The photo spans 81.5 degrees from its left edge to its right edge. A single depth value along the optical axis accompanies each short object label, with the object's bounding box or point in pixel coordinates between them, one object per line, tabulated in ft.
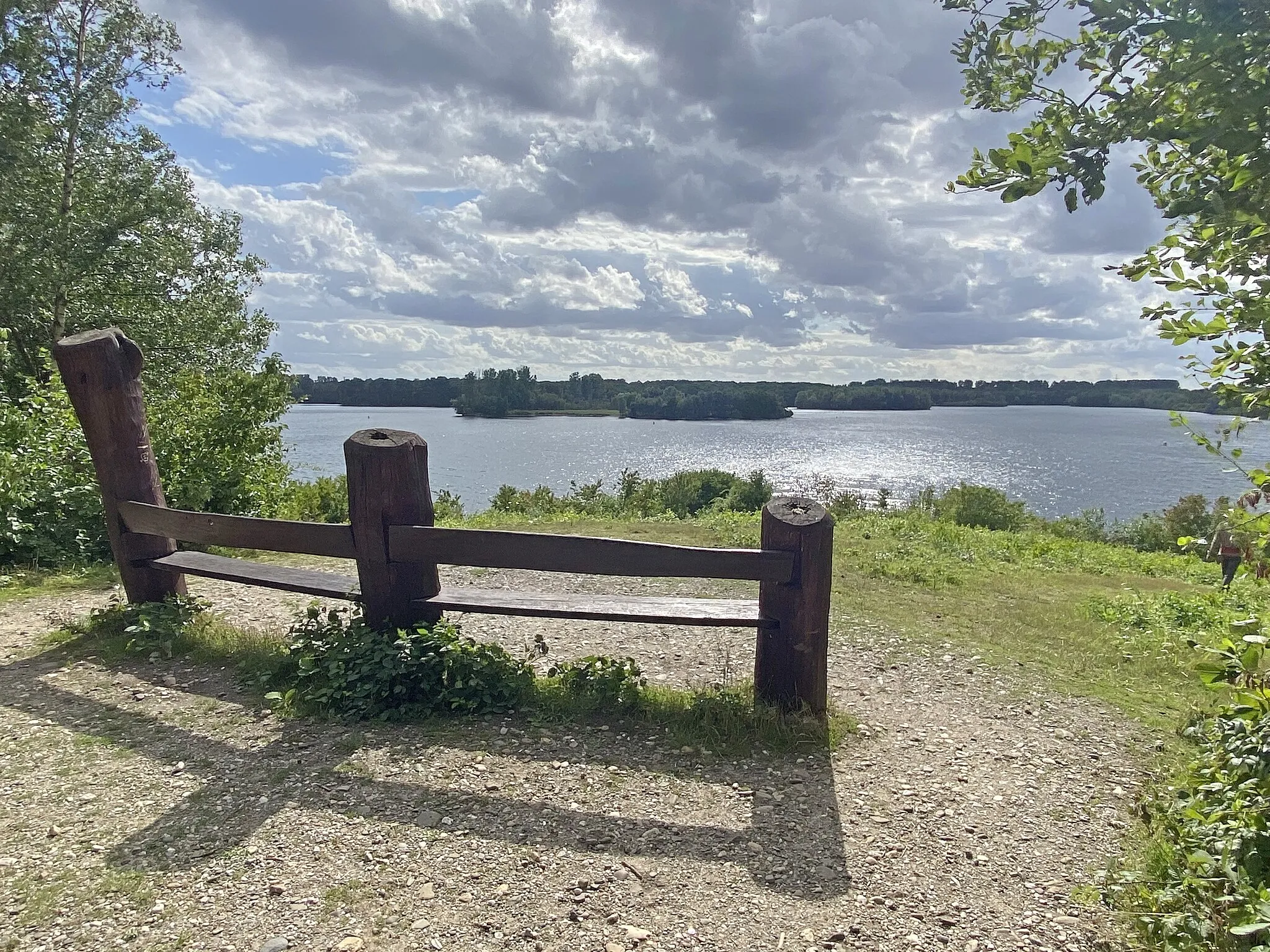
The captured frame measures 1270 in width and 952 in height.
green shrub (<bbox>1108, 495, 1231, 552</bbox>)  69.82
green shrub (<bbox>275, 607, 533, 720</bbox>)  14.69
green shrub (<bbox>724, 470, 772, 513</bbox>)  74.90
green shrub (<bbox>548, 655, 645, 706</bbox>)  15.35
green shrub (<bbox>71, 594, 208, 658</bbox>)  18.08
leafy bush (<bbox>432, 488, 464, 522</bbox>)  51.79
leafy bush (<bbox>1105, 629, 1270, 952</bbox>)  8.04
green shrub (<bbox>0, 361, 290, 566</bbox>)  27.12
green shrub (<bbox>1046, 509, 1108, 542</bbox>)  66.74
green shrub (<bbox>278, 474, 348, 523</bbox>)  43.14
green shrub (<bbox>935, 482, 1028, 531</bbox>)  65.16
